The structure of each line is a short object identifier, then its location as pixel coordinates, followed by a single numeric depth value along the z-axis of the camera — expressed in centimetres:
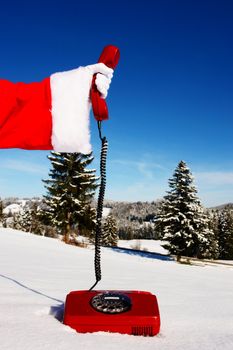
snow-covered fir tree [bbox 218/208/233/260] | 5611
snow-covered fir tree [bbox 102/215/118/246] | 6122
